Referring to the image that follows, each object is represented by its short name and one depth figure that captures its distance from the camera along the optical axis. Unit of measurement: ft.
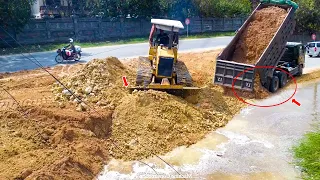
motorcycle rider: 62.13
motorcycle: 61.11
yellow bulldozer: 37.78
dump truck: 41.93
